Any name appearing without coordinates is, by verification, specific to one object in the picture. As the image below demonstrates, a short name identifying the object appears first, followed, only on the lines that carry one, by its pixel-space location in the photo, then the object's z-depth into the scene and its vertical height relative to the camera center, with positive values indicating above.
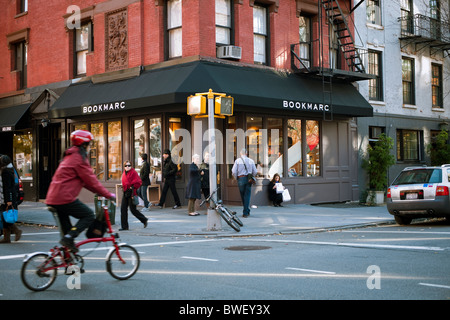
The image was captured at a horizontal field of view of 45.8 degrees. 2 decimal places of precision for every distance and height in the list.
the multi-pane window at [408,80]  24.56 +4.43
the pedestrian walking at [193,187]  15.99 -0.21
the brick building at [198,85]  17.61 +3.36
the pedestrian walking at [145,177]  17.47 +0.12
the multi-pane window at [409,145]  24.50 +1.46
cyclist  6.59 -0.07
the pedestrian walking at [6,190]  11.08 -0.14
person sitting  18.55 -0.51
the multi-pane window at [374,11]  23.20 +7.26
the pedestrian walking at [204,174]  16.88 +0.18
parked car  13.33 -0.46
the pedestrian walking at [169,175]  17.60 +0.18
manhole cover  10.02 -1.32
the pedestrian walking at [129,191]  13.08 -0.25
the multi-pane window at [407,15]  24.38 +7.44
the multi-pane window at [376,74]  23.14 +4.48
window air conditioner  17.62 +4.22
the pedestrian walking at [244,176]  15.60 +0.09
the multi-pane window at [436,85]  26.08 +4.42
